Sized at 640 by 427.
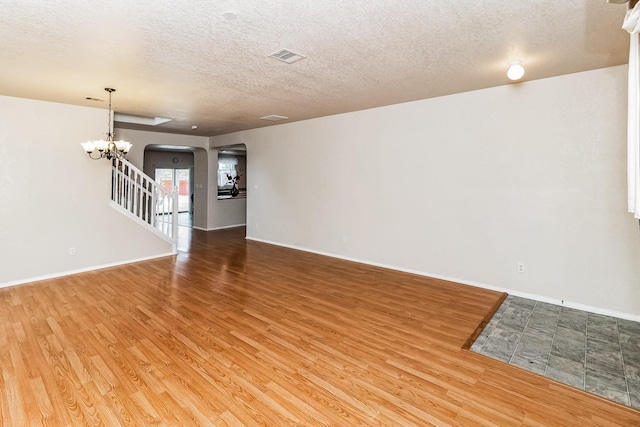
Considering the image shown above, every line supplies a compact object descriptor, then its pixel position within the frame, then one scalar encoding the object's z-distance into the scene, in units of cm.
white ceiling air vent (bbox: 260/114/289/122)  591
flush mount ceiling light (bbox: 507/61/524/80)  320
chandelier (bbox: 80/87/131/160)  441
